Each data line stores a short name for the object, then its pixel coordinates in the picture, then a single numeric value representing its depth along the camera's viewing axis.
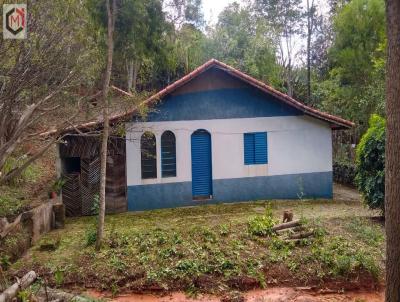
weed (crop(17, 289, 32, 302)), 4.59
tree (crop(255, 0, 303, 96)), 31.81
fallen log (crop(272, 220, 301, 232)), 10.86
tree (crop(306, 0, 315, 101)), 30.65
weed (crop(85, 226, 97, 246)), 10.43
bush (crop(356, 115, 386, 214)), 12.05
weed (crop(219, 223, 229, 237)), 10.73
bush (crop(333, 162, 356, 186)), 20.08
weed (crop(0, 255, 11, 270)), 7.82
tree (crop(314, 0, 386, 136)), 19.27
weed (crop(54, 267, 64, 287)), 5.34
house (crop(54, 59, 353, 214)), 14.74
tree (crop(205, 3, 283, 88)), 28.70
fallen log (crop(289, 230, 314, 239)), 10.30
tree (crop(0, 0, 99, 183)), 8.70
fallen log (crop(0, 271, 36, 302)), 4.49
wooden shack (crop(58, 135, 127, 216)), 14.38
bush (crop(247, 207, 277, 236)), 10.70
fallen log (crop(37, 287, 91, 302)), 5.78
